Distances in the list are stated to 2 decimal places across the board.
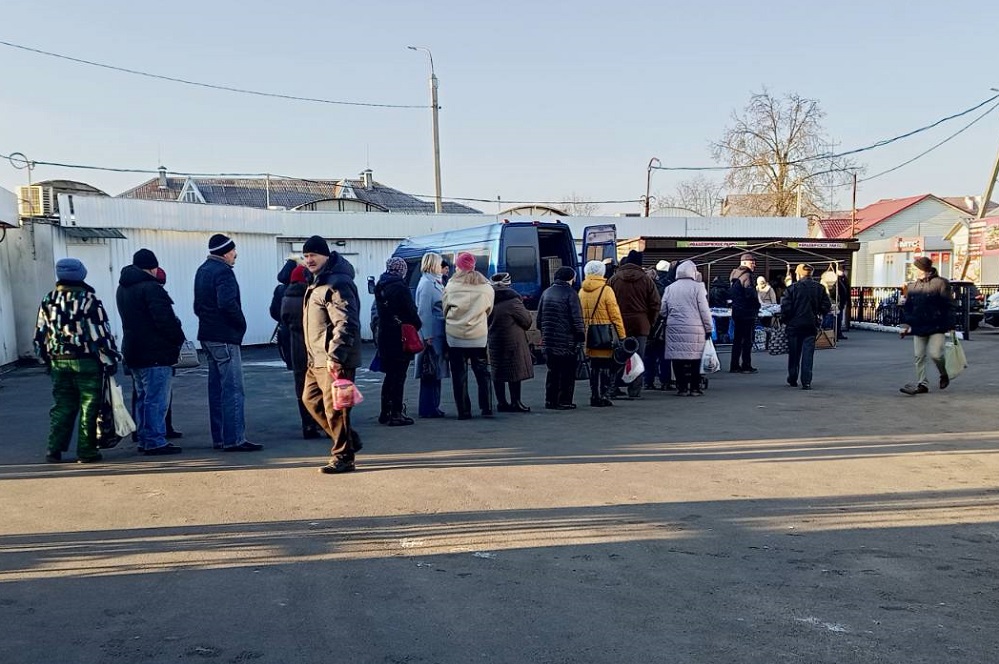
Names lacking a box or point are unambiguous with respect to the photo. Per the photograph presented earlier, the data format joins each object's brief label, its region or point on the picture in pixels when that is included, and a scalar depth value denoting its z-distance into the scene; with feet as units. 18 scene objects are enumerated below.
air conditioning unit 64.69
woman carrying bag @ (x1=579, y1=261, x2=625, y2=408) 32.96
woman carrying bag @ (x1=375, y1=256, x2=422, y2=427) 28.60
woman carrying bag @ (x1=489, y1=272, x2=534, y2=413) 31.40
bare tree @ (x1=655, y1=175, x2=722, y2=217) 203.21
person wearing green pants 23.45
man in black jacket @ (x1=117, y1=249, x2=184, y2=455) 25.09
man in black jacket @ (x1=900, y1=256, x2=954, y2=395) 34.50
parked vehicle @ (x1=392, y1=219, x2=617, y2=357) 49.42
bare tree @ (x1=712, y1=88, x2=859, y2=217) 164.04
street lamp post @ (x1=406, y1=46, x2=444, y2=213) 96.22
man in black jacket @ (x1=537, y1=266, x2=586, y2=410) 31.81
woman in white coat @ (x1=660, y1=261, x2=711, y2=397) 35.53
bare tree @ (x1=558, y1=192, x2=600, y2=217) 218.59
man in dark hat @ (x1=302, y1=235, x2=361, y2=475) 20.97
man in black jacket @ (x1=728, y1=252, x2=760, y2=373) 44.37
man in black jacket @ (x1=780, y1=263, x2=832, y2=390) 36.81
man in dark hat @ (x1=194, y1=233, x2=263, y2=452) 24.89
